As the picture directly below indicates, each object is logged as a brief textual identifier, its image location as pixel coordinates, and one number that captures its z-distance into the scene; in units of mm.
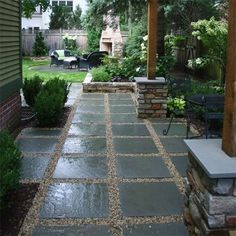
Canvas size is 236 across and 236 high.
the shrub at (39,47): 17744
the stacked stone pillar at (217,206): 1855
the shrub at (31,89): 5849
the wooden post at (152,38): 5338
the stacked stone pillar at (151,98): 5428
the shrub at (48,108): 4817
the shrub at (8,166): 2373
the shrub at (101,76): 8292
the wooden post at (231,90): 1890
